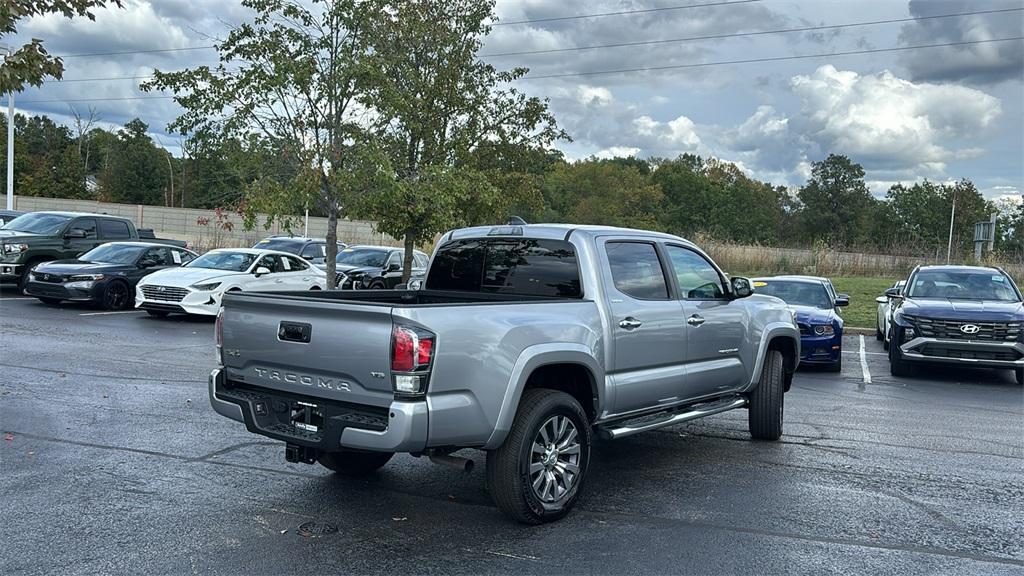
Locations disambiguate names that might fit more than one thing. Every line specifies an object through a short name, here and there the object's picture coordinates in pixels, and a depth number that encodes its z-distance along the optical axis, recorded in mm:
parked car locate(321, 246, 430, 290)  21406
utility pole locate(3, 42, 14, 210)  32022
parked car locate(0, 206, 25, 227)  24048
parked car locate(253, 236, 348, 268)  25042
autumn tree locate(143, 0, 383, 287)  15219
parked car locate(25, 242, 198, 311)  17172
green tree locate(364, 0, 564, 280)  16438
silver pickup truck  4832
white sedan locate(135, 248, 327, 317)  16406
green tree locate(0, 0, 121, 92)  8742
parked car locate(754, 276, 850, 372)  13180
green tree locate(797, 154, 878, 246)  94625
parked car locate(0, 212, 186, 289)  19328
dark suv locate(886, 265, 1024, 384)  12180
